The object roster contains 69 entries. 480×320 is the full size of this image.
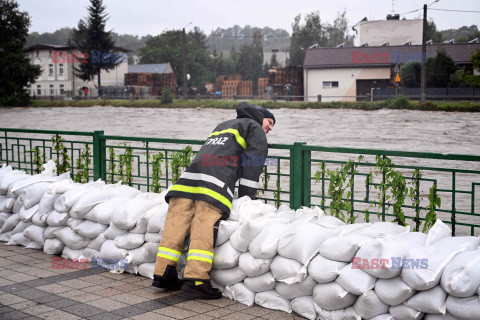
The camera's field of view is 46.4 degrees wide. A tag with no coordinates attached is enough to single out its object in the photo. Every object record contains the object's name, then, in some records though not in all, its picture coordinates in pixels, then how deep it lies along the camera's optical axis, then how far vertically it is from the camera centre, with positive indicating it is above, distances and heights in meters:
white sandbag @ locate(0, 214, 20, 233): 6.29 -1.27
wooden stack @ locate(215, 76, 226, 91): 68.81 +3.25
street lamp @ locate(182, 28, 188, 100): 44.61 +1.32
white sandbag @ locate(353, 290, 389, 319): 3.66 -1.29
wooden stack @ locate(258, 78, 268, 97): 57.31 +2.66
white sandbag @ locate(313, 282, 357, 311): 3.80 -1.29
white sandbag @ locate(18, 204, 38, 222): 6.00 -1.12
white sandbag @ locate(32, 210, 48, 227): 5.84 -1.15
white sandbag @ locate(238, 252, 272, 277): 4.27 -1.20
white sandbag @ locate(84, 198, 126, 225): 5.40 -0.99
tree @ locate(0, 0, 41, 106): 47.16 +4.27
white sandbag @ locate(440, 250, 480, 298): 3.25 -0.99
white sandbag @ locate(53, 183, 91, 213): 5.64 -0.91
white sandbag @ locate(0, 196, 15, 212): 6.34 -1.07
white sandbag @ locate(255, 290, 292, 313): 4.20 -1.46
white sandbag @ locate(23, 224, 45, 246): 5.90 -1.31
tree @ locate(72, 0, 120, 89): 64.19 +7.83
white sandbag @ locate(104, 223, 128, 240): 5.27 -1.15
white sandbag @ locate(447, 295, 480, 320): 3.23 -1.17
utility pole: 32.89 +2.89
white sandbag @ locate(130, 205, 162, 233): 5.04 -1.00
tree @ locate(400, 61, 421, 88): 41.30 +2.45
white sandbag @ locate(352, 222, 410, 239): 4.08 -0.91
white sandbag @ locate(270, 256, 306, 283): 4.02 -1.17
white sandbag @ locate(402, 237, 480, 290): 3.41 -0.94
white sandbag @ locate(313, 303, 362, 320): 3.80 -1.42
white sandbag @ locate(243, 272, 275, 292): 4.26 -1.34
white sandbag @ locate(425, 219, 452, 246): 3.81 -0.87
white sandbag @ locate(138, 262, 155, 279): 5.00 -1.44
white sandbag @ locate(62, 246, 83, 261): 5.59 -1.44
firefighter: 4.46 -0.73
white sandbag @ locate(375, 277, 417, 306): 3.52 -1.16
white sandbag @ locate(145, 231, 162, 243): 4.96 -1.14
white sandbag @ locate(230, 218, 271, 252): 4.35 -0.98
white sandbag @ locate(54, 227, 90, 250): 5.57 -1.29
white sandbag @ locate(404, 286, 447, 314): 3.37 -1.18
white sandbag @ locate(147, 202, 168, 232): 4.93 -0.99
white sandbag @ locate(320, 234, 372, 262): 3.85 -0.96
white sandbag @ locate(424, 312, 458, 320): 3.37 -1.27
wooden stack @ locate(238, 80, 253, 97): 60.19 +2.22
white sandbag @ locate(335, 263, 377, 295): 3.68 -1.14
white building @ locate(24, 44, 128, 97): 72.94 +4.92
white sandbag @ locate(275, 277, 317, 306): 4.04 -1.32
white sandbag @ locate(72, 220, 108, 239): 5.45 -1.17
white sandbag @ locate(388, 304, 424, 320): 3.50 -1.29
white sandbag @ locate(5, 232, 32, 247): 6.11 -1.43
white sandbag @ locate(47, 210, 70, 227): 5.67 -1.11
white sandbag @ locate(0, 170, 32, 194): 6.46 -0.81
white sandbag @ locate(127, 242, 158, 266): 4.95 -1.30
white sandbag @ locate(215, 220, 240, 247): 4.59 -1.00
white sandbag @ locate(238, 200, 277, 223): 4.65 -0.85
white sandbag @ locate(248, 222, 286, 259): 4.21 -1.01
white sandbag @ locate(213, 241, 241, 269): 4.48 -1.19
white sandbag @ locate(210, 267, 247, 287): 4.47 -1.35
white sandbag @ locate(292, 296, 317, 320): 4.03 -1.44
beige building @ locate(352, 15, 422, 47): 55.47 +7.55
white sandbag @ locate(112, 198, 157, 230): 5.10 -0.95
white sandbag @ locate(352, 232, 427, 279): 3.58 -0.97
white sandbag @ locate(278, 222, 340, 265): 4.04 -0.97
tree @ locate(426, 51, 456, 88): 39.12 +2.49
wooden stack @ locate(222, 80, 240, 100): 60.71 +2.44
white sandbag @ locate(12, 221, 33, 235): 6.15 -1.29
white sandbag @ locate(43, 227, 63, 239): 5.75 -1.26
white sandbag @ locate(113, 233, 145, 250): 5.09 -1.20
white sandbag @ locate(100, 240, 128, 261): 5.16 -1.32
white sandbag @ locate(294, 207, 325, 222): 4.51 -0.87
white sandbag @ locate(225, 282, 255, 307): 4.38 -1.47
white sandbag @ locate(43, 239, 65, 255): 5.73 -1.40
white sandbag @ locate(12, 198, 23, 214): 6.26 -1.07
